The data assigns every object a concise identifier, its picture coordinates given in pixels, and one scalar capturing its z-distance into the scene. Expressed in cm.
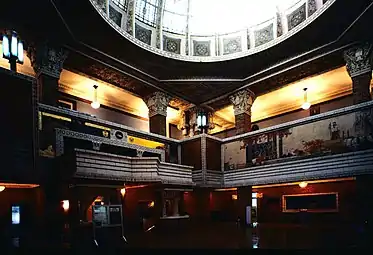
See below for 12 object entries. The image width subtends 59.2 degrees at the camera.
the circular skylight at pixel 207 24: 1427
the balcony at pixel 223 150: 1129
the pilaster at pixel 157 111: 1691
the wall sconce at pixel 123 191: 1336
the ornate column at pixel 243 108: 1700
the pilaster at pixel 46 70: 1219
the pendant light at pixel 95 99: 1563
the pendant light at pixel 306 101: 1608
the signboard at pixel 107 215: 742
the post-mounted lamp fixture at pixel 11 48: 997
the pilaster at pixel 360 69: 1286
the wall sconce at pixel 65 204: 1045
